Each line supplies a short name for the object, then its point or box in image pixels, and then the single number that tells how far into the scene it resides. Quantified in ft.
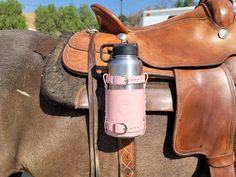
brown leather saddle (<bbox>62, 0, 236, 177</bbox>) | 2.91
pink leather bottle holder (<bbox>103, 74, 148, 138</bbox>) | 2.57
